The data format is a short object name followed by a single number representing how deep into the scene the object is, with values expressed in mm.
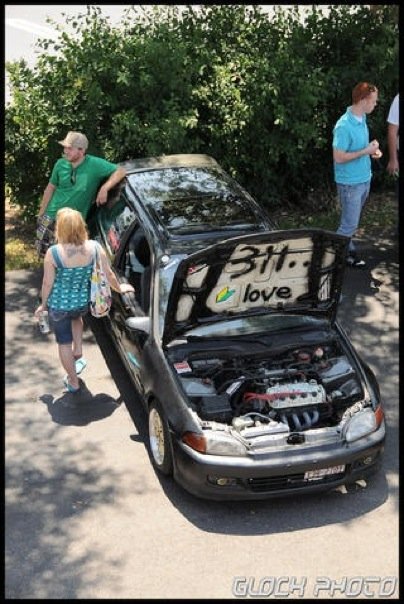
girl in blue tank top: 6270
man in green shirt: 7641
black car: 5340
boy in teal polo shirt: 8180
